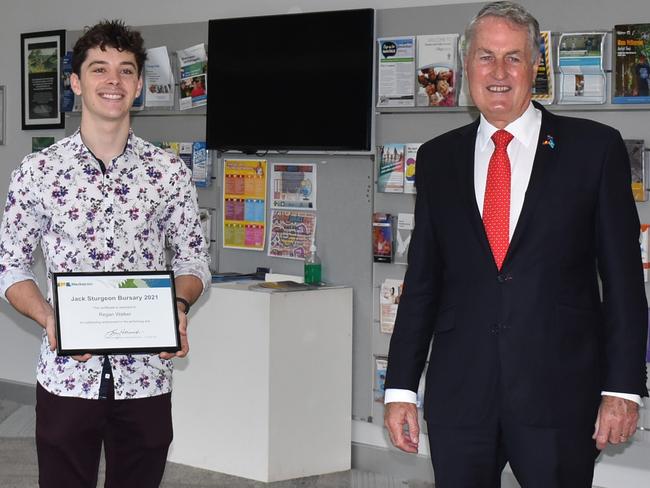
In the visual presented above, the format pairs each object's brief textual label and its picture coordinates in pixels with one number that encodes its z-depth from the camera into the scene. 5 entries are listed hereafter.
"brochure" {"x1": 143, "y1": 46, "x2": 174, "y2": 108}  4.90
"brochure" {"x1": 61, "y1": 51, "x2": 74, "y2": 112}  5.24
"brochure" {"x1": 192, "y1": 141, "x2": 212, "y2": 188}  4.80
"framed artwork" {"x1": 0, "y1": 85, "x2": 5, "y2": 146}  5.62
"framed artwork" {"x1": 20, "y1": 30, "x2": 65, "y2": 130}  5.35
